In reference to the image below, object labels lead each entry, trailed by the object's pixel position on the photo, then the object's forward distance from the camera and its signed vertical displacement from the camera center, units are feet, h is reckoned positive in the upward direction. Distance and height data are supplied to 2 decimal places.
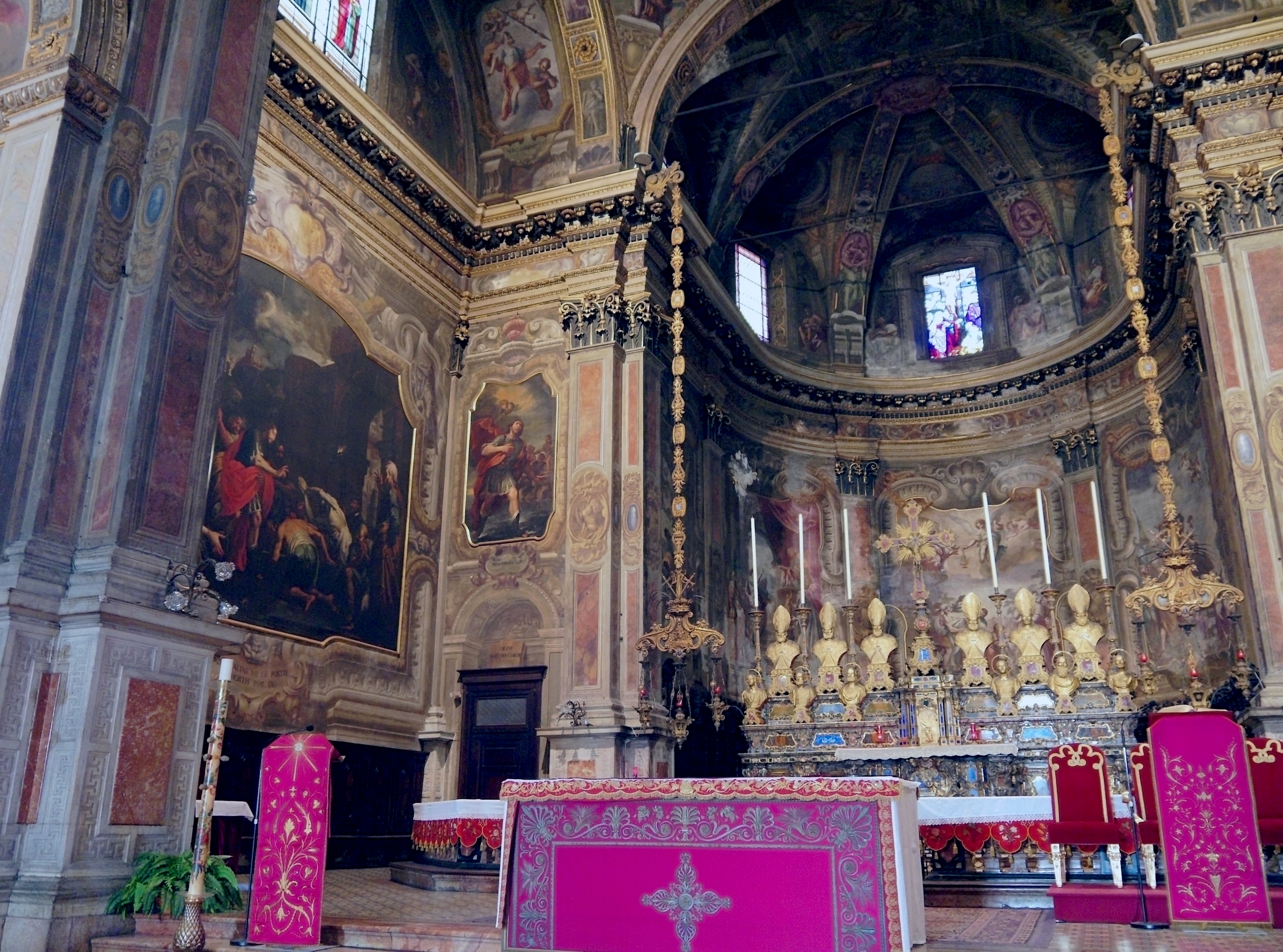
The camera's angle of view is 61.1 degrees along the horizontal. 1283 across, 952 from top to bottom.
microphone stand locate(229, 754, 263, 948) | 22.93 -1.70
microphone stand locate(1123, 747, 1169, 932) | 25.02 -1.78
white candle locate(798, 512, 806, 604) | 44.93 +9.80
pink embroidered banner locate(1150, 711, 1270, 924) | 24.50 -0.28
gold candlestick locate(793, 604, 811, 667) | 41.47 +7.88
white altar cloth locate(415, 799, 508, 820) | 33.58 -0.10
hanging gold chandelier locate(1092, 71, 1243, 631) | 30.45 +7.66
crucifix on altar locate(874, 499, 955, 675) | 43.68 +11.71
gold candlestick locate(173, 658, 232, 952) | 21.94 -0.80
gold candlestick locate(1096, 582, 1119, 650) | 39.29 +7.59
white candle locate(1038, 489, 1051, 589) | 40.88 +9.31
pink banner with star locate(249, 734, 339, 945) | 23.00 -0.71
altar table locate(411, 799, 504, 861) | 33.73 -0.58
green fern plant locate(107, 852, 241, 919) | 23.61 -1.78
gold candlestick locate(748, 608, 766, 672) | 41.65 +6.77
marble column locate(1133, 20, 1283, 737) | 36.63 +20.23
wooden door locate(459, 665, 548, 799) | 44.80 +3.13
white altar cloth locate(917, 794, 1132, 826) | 29.96 -0.04
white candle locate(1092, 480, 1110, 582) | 37.83 +9.56
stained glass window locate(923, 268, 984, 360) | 70.33 +30.92
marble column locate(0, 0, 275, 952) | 23.61 +9.22
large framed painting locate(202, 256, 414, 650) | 37.04 +11.93
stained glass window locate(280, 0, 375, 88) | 43.98 +31.20
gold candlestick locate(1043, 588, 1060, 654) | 40.60 +7.50
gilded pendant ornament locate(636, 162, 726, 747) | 38.04 +9.45
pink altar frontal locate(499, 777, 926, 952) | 20.18 -1.11
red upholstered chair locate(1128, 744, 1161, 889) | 27.48 +0.08
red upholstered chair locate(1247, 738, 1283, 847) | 27.48 +0.81
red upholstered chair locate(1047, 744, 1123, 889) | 27.81 +0.07
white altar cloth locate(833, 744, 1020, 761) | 38.45 +1.93
